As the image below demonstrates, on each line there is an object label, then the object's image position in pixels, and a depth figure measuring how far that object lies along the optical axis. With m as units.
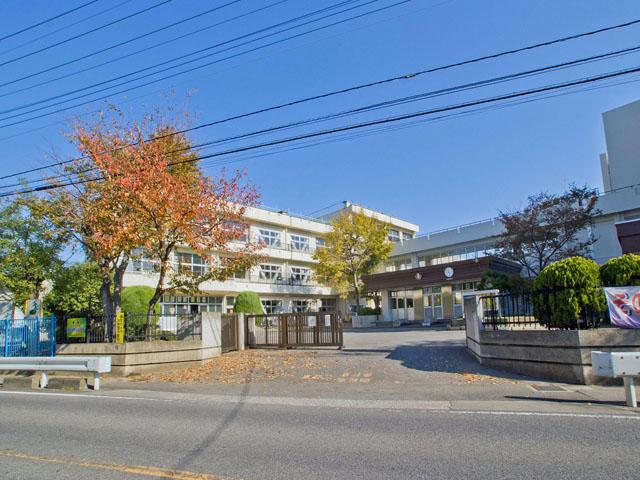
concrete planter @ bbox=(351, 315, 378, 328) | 40.56
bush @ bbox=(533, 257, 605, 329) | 11.09
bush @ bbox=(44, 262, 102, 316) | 21.53
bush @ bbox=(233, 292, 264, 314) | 34.62
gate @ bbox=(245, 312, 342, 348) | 19.67
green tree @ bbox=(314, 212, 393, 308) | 43.31
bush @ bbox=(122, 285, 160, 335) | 25.20
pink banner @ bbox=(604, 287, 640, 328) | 10.52
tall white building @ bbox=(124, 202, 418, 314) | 43.22
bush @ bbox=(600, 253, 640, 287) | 11.21
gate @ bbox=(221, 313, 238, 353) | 19.25
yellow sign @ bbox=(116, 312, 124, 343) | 15.64
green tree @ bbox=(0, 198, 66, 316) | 20.18
